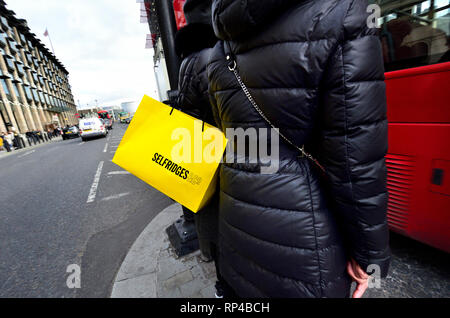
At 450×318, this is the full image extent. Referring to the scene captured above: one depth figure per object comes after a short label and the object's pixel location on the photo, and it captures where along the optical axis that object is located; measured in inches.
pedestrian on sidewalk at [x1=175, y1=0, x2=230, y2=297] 41.5
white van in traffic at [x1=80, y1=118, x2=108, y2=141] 629.3
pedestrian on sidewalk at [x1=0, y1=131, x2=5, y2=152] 678.9
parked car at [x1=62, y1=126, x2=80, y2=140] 886.4
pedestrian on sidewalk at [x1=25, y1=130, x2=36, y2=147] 820.0
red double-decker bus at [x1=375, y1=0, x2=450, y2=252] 60.3
